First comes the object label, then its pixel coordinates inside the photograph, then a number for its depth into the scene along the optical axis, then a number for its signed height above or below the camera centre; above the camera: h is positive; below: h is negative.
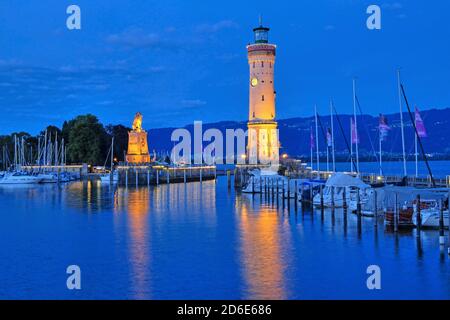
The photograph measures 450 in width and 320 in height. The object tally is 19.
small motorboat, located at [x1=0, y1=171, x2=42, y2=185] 123.12 -2.22
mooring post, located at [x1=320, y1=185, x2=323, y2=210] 53.31 -2.86
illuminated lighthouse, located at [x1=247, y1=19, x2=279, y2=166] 104.31 +9.34
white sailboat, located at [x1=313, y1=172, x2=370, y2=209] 50.25 -2.32
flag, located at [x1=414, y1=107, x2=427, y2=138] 47.53 +2.59
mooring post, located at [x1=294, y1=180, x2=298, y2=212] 58.48 -3.09
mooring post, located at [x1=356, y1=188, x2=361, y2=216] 44.13 -2.92
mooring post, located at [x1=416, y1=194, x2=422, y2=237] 35.66 -3.23
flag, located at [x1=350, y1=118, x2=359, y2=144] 65.00 +2.74
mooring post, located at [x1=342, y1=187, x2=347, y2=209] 50.19 -2.90
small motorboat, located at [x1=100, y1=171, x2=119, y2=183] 121.69 -2.14
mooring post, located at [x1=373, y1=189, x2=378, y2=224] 40.51 -2.77
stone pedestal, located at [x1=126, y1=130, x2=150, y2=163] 122.56 +3.28
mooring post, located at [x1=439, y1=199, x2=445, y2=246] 32.04 -3.47
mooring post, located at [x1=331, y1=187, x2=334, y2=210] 54.00 -2.84
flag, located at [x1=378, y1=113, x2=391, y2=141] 54.47 +3.03
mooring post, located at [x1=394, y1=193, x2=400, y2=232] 38.72 -3.22
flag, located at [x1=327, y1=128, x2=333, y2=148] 70.62 +2.69
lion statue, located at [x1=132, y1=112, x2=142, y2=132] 125.06 +8.45
